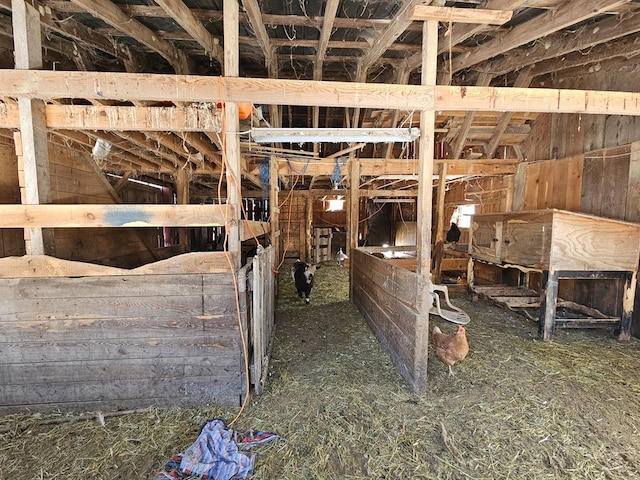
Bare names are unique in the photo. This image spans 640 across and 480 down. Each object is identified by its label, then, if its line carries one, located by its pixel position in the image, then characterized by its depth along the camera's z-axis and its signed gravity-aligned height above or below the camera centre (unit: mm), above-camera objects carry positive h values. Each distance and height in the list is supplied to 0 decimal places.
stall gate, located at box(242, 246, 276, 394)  2412 -910
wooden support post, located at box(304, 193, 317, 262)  9672 -572
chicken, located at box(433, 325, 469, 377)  2684 -1226
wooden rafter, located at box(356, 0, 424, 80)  2338 +1677
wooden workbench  3330 -437
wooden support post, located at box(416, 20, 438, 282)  2361 +431
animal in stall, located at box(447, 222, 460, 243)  7723 -530
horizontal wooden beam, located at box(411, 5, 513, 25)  2184 +1475
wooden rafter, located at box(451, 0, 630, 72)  2283 +1664
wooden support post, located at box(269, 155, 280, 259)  4938 +306
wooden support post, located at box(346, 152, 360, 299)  5199 +87
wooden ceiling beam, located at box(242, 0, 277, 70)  2420 +1747
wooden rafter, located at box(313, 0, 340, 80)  2447 +1751
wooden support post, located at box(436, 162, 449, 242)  5594 +339
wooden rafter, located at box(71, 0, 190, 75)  2208 +1610
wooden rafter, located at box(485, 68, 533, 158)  4219 +1577
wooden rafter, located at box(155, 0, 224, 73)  2270 +1644
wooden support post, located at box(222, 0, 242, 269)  2193 +613
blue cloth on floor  1706 -1464
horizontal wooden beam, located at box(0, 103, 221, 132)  2248 +714
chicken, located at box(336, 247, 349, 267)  9219 -1429
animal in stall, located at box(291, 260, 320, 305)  5195 -1144
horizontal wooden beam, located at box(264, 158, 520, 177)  5207 +857
